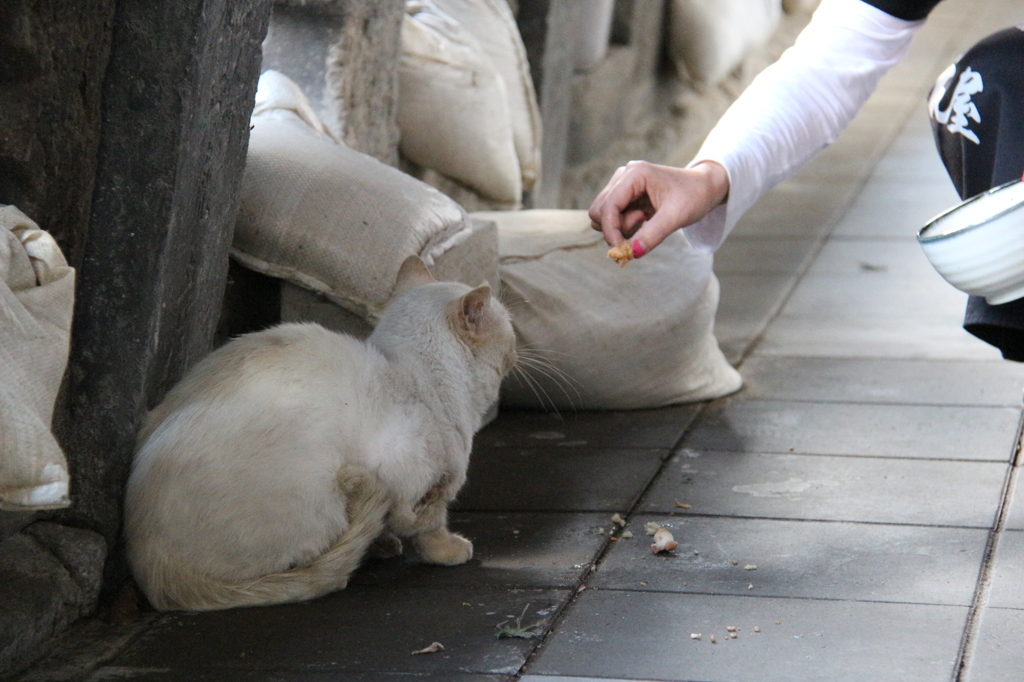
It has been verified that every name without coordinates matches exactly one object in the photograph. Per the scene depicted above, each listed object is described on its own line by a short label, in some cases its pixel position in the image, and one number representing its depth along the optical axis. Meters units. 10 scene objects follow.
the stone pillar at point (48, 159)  4.39
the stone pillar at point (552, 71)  10.72
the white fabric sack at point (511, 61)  8.84
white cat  4.59
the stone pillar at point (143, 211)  4.55
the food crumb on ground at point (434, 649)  4.39
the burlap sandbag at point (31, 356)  3.57
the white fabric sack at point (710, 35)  14.20
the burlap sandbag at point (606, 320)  7.00
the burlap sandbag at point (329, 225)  5.95
